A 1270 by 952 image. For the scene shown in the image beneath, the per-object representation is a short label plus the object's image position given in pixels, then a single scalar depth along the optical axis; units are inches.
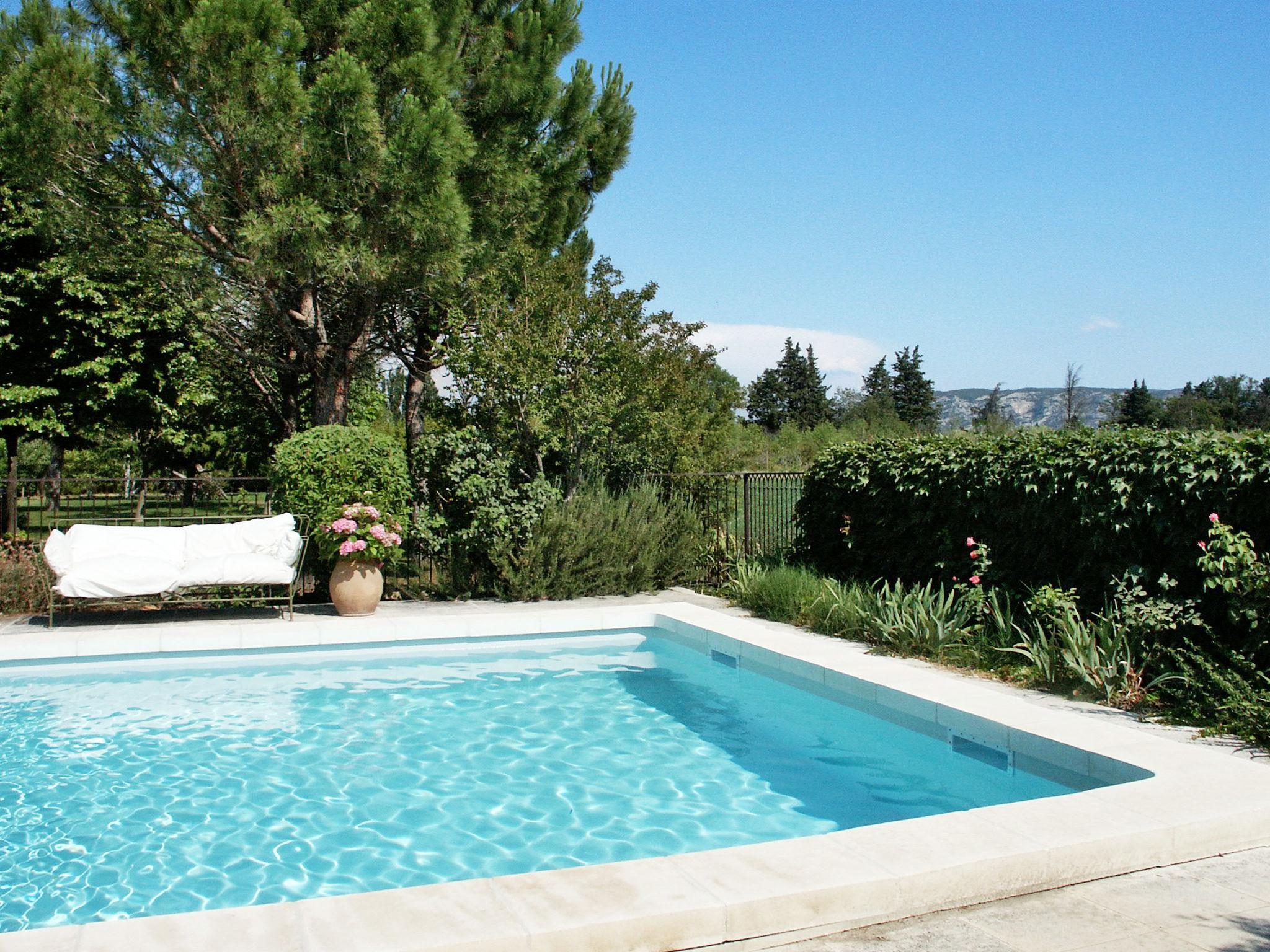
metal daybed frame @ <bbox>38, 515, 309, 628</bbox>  359.9
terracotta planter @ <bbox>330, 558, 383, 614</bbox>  374.9
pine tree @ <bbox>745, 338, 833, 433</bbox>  2704.2
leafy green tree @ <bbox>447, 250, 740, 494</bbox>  439.5
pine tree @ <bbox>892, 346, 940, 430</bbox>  2795.5
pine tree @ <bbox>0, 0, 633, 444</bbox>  369.1
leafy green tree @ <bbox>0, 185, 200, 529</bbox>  544.7
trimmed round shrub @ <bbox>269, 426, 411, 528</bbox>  379.6
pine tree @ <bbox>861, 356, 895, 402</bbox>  3061.0
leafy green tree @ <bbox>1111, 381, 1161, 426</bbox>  2773.1
